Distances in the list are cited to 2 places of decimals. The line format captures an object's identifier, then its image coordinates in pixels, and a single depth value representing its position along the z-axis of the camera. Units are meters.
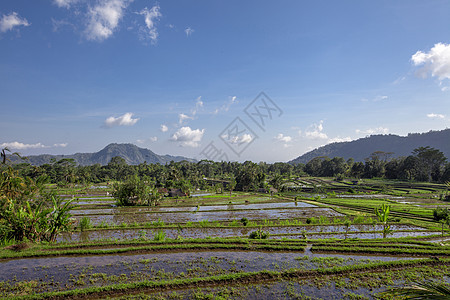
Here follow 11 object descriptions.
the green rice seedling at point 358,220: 21.69
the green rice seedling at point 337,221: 21.85
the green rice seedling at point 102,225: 18.78
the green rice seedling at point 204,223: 19.60
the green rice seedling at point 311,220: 21.45
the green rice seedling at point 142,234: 15.56
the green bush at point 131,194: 31.45
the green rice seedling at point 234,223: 20.40
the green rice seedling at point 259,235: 16.18
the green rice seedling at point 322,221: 21.99
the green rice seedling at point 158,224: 19.52
